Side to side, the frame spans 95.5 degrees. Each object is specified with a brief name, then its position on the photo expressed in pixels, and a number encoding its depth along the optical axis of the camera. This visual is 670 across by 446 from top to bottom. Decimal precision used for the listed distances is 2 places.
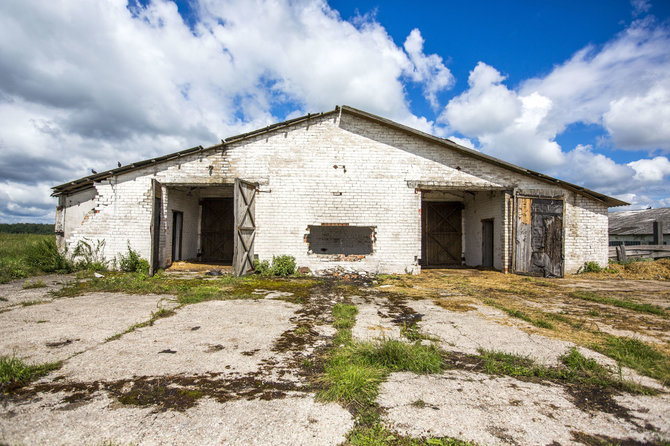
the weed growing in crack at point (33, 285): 6.80
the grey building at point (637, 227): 17.95
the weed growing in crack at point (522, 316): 4.50
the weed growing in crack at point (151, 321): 3.79
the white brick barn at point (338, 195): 9.86
